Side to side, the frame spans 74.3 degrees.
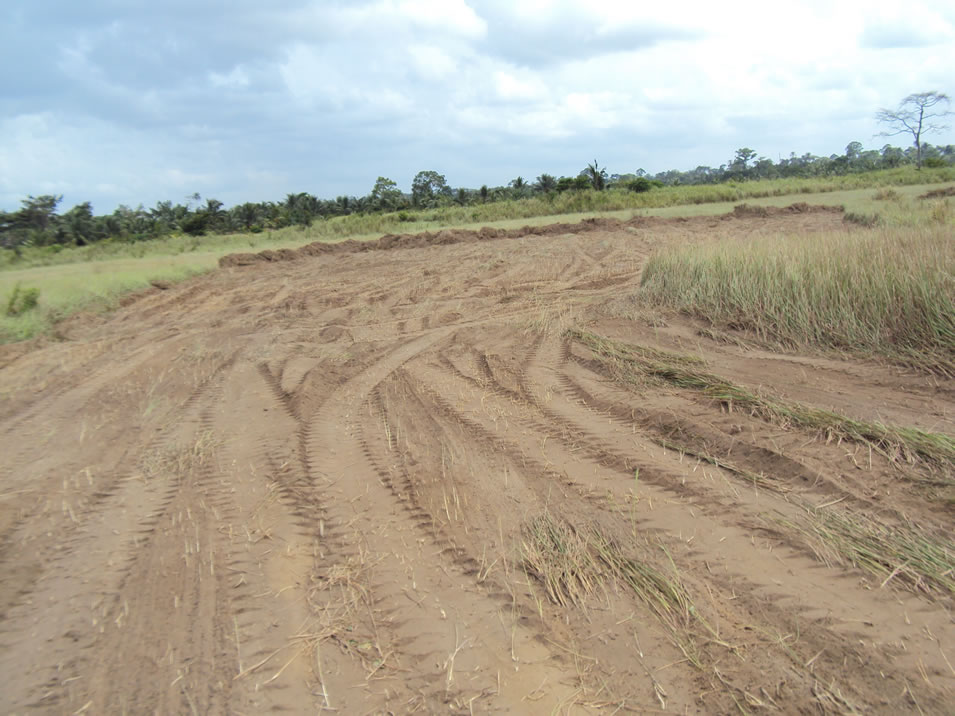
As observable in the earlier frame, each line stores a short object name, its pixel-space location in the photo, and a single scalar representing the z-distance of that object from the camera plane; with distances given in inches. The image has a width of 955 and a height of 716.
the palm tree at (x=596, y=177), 1514.5
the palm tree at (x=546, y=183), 1658.5
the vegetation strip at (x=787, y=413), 126.0
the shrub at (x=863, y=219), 511.5
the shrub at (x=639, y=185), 1643.2
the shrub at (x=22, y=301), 390.4
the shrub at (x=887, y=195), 781.9
